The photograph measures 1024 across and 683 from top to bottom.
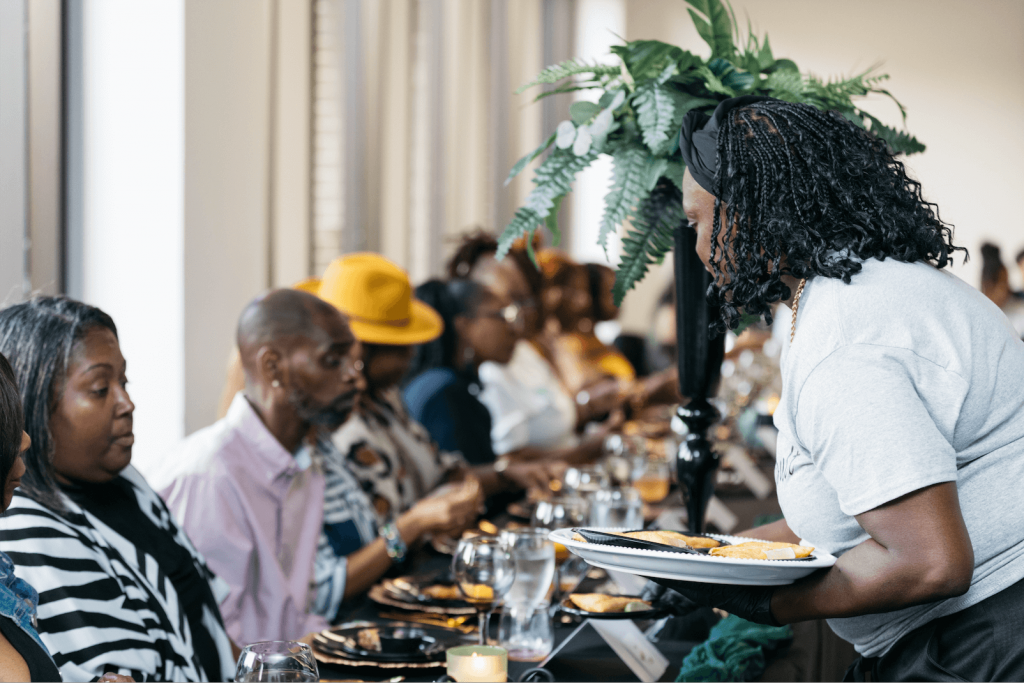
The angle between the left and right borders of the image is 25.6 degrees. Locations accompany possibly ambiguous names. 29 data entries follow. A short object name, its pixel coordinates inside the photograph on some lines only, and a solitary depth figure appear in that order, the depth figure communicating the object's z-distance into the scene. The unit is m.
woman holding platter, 2.40
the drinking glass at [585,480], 3.43
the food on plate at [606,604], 2.79
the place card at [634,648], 2.75
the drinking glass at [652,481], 4.26
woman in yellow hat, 4.04
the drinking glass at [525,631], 2.86
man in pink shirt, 3.21
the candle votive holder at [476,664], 2.59
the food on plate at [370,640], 2.84
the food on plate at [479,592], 2.82
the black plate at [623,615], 2.76
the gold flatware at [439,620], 3.02
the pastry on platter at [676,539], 2.58
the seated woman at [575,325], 8.65
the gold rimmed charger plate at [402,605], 3.05
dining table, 2.78
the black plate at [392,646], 2.80
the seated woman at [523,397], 6.08
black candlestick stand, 3.08
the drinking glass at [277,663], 2.39
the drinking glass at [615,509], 3.30
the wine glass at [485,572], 2.82
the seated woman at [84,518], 2.66
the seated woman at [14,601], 2.39
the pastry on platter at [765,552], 2.49
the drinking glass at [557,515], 3.19
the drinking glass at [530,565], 2.87
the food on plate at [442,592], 3.12
